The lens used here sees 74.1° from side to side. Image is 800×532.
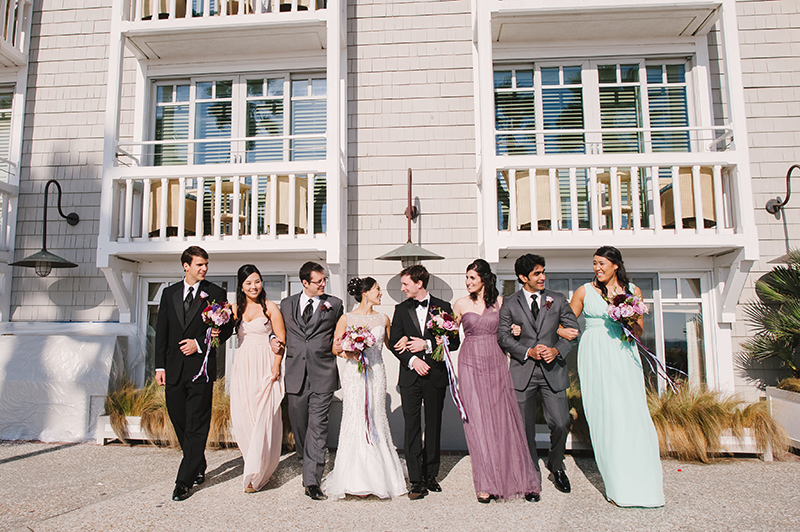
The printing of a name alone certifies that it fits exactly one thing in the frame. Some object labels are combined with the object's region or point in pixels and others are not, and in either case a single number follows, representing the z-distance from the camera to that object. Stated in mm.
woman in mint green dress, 4496
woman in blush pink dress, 5008
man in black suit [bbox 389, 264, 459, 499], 4918
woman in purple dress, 4688
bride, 4754
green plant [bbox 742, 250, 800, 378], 6711
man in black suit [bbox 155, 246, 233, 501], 4891
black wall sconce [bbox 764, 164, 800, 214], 7477
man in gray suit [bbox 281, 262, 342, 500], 5066
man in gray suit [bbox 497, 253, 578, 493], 4984
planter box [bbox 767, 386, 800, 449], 6332
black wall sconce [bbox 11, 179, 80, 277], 7914
